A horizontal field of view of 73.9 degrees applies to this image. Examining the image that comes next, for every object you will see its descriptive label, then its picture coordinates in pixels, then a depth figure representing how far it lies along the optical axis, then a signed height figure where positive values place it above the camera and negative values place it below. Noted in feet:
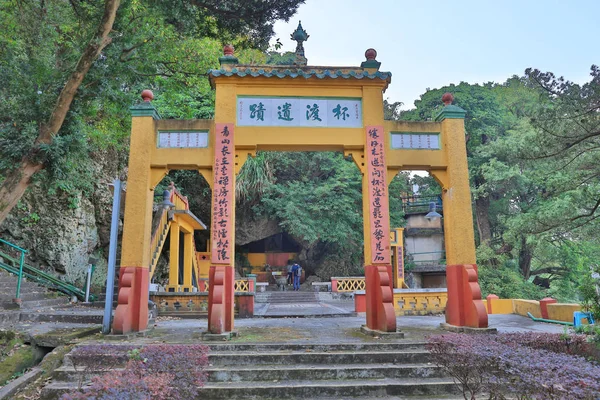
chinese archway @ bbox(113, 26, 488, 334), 22.50 +7.54
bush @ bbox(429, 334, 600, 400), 8.71 -2.39
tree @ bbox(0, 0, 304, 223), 21.03 +15.12
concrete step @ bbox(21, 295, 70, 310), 30.42 -2.08
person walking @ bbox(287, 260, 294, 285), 73.76 -0.17
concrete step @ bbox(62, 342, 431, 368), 16.78 -3.37
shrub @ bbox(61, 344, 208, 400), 9.57 -2.72
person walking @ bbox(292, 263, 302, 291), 67.77 +0.18
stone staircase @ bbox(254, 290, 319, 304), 55.52 -3.09
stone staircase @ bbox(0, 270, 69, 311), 29.66 -1.48
